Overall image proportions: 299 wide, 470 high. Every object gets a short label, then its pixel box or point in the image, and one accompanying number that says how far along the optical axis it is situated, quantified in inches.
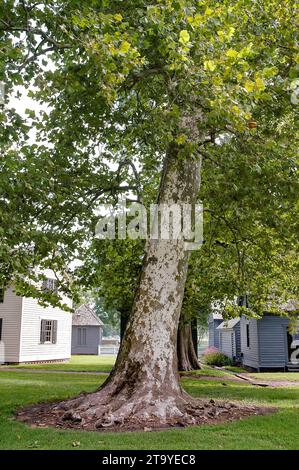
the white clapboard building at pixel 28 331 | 1122.7
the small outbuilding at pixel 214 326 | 1719.0
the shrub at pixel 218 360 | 1355.8
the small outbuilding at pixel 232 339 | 1364.4
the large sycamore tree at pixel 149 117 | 308.2
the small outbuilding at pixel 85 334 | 1982.0
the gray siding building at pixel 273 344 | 1059.9
